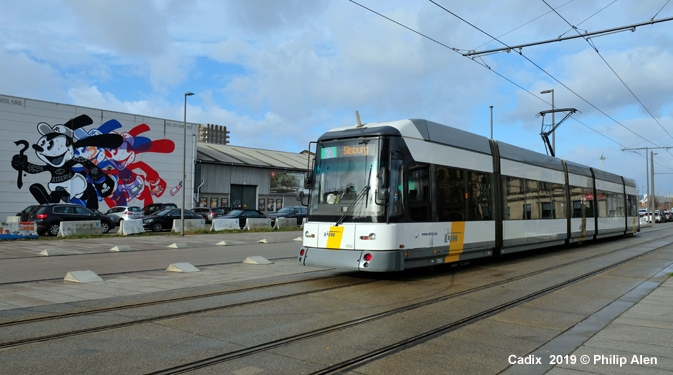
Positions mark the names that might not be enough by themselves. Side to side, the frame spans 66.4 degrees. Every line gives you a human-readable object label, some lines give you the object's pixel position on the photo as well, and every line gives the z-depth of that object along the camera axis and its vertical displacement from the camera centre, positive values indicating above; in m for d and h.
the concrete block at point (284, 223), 33.88 -0.48
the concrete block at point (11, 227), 22.61 -0.60
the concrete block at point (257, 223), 32.47 -0.48
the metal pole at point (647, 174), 56.99 +4.97
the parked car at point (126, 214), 33.03 +0.04
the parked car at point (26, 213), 25.77 +0.03
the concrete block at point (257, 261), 14.49 -1.28
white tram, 9.91 +0.41
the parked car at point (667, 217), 70.28 +0.34
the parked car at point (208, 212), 39.16 +0.25
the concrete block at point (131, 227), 26.47 -0.66
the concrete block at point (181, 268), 12.59 -1.30
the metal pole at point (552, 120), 27.41 +5.34
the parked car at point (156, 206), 37.74 +0.65
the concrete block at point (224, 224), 30.83 -0.53
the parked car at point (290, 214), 36.83 +0.14
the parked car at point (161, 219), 30.12 -0.25
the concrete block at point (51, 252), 16.78 -1.25
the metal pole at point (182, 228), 26.62 -0.68
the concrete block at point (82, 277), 10.69 -1.32
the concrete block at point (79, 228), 24.36 -0.67
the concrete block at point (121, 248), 18.83 -1.24
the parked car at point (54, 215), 25.05 -0.08
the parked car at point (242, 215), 33.84 +0.04
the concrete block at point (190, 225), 29.36 -0.58
